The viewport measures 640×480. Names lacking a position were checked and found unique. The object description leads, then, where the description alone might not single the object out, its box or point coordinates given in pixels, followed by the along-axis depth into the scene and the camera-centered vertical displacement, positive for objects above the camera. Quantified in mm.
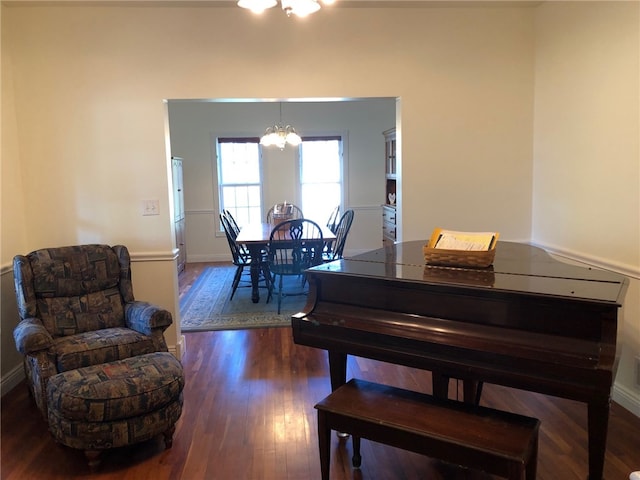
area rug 4395 -1245
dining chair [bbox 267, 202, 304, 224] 6305 -382
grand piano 1593 -541
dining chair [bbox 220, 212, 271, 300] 5105 -792
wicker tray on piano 2131 -340
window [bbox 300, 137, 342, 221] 7496 +147
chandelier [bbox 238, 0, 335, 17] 1987 +756
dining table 4840 -619
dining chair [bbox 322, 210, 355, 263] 5051 -589
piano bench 1574 -871
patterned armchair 2457 -735
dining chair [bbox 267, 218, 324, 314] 4605 -645
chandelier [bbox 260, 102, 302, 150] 5715 +587
